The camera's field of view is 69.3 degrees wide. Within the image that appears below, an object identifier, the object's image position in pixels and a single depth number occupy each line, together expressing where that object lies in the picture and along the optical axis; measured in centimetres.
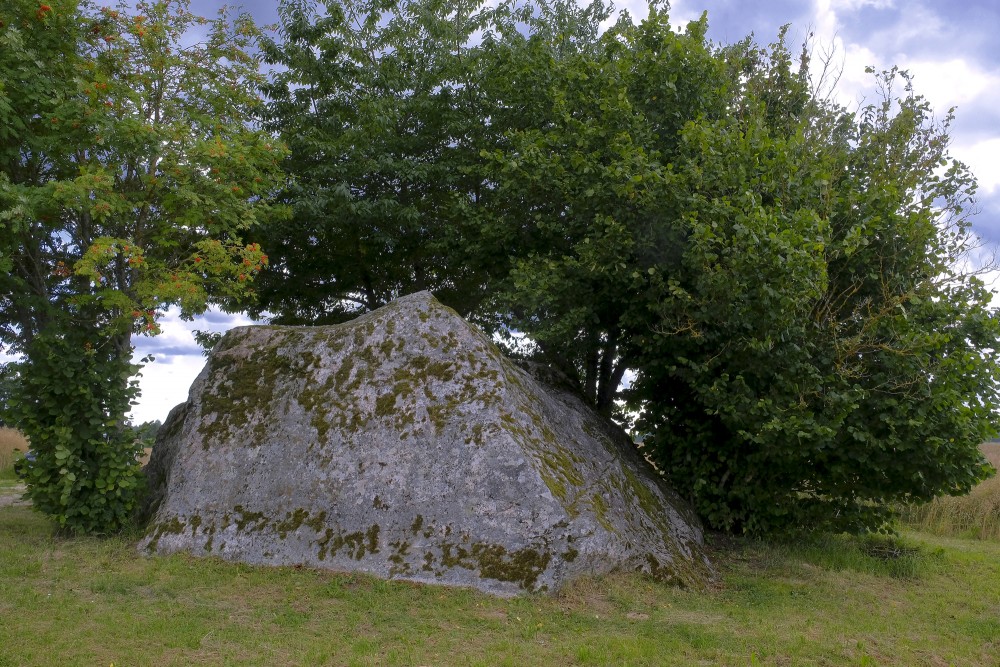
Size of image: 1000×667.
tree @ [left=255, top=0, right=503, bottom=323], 1385
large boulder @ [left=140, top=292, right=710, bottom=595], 787
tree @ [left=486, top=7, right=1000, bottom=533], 905
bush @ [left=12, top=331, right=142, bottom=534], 959
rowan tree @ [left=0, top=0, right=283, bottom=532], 934
